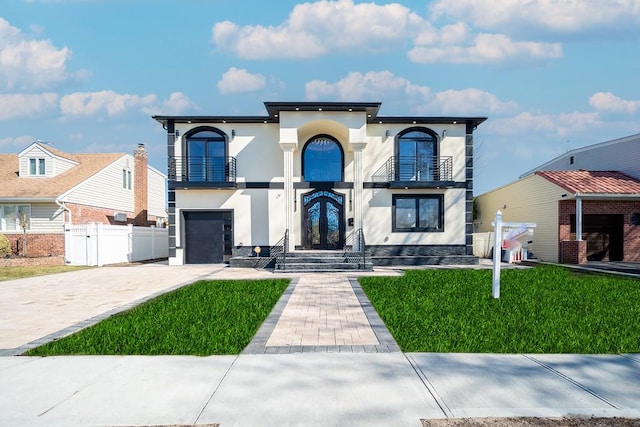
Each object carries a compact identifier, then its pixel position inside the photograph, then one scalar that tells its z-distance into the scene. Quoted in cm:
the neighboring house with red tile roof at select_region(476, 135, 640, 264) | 1603
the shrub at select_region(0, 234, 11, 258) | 1688
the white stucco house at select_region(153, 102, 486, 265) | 1616
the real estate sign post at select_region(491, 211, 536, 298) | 835
